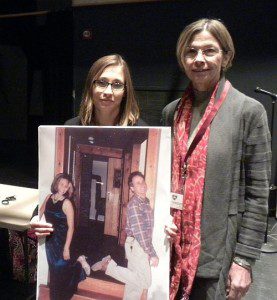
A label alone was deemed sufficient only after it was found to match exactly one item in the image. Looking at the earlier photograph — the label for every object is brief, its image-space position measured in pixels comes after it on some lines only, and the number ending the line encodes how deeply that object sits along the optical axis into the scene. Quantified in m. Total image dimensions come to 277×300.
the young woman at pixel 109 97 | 1.13
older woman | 0.93
